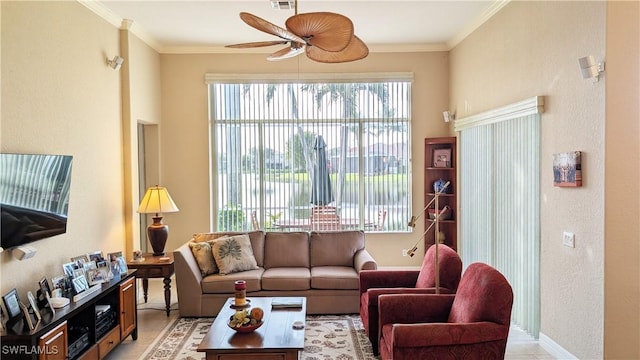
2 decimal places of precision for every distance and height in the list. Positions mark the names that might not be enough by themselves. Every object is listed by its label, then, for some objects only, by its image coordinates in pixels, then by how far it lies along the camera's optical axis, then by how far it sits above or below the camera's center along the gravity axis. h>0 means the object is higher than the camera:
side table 4.52 -1.04
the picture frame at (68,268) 3.29 -0.75
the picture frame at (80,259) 3.55 -0.73
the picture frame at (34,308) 2.73 -0.87
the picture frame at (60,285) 3.12 -0.85
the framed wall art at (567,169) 3.20 -0.01
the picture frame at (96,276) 3.49 -0.86
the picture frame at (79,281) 3.27 -0.84
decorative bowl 3.05 -1.12
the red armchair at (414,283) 3.50 -0.99
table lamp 4.84 -0.43
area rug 3.62 -1.55
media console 2.52 -1.10
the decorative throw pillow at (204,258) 4.66 -0.95
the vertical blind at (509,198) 3.86 -0.30
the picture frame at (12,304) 2.71 -0.84
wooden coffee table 2.80 -1.16
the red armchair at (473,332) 2.56 -0.98
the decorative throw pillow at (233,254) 4.68 -0.93
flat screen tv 2.86 -0.17
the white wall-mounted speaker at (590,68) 2.94 +0.70
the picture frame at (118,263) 3.85 -0.83
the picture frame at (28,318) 2.59 -0.89
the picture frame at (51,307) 2.87 -0.92
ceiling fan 2.64 +0.91
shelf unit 5.86 -0.16
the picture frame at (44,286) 3.03 -0.81
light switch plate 3.29 -0.55
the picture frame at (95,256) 3.75 -0.75
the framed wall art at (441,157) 5.92 +0.16
